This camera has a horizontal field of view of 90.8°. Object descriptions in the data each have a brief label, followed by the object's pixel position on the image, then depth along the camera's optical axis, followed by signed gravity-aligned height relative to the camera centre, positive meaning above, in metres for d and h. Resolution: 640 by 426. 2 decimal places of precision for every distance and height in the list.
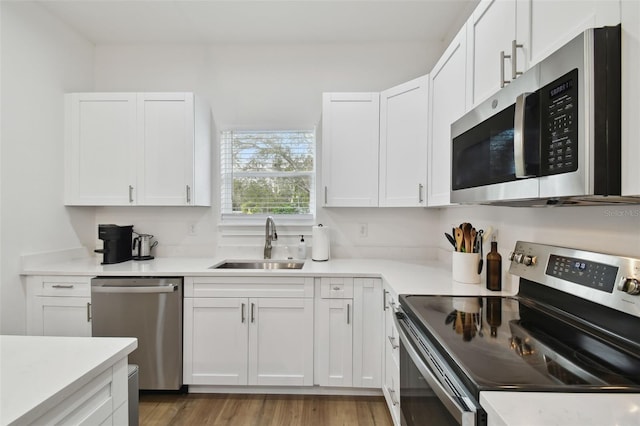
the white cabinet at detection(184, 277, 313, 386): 2.21 -0.85
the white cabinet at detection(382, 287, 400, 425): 1.68 -0.86
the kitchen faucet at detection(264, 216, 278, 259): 2.68 -0.21
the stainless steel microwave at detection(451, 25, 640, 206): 0.74 +0.23
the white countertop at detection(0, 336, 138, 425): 0.68 -0.41
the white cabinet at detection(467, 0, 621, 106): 0.83 +0.60
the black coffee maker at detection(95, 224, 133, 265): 2.42 -0.25
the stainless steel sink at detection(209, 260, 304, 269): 2.68 -0.46
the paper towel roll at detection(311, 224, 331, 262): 2.59 -0.25
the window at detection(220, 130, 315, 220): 2.89 +0.35
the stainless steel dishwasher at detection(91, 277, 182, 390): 2.18 -0.74
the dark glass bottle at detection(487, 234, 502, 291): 1.63 -0.30
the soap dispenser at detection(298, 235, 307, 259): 2.69 -0.33
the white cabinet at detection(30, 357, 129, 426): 0.76 -0.52
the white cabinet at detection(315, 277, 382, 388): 2.19 -0.84
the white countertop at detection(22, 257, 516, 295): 1.74 -0.41
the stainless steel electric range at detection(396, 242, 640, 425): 0.78 -0.41
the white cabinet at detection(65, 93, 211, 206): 2.54 +0.48
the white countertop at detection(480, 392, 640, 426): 0.61 -0.40
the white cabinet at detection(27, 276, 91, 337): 2.21 -0.67
